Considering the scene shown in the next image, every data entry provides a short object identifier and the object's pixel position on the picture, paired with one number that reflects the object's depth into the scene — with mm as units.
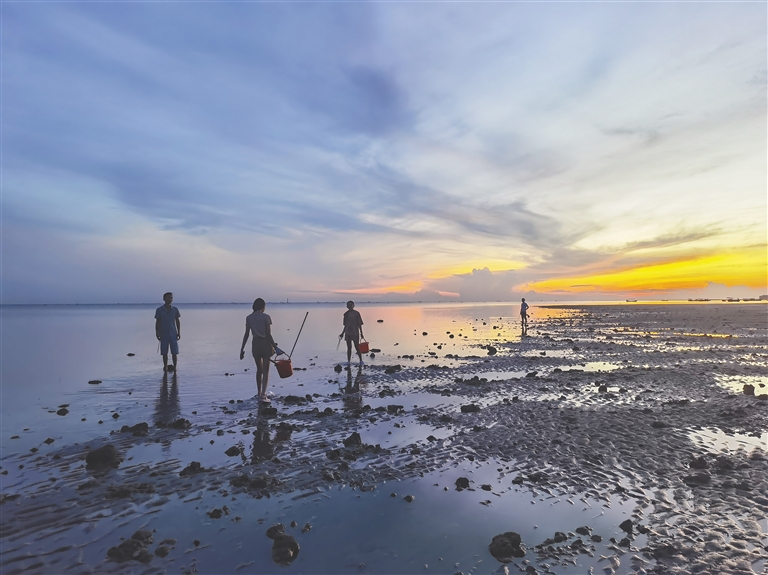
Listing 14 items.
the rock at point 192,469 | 8227
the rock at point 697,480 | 7641
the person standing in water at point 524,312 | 43062
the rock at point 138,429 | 10891
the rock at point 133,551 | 5527
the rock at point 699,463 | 8312
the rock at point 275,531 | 6055
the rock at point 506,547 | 5598
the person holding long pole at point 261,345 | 14477
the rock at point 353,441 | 9875
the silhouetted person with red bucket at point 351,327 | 21672
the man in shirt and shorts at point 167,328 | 18625
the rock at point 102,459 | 8711
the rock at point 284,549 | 5531
